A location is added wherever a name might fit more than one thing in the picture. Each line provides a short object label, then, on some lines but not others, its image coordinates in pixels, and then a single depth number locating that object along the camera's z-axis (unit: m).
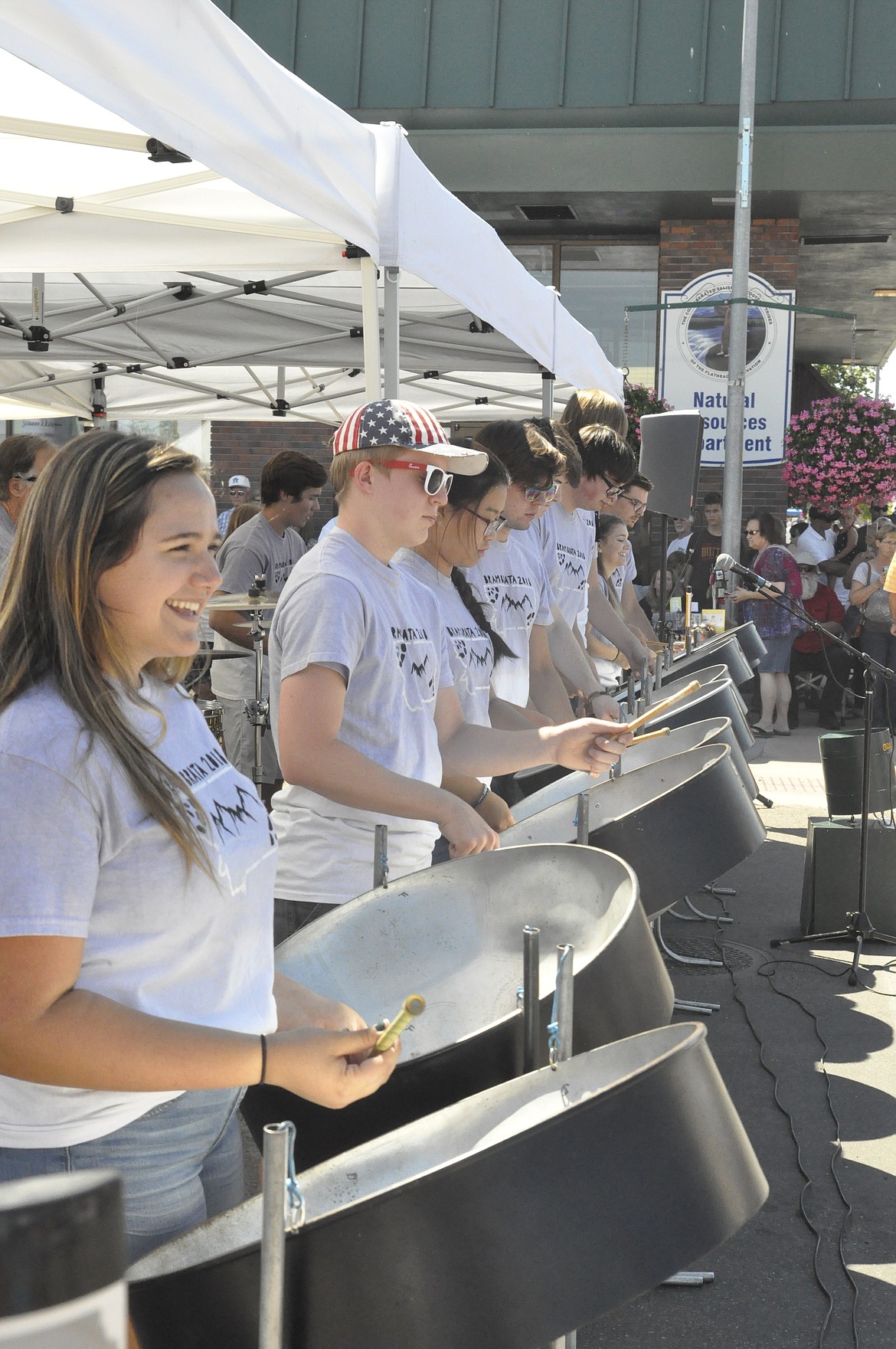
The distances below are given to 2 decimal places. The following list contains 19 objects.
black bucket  4.23
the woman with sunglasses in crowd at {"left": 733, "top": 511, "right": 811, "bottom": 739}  7.63
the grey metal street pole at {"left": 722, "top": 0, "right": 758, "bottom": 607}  7.52
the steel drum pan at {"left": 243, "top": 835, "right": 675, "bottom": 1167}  1.28
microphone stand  3.62
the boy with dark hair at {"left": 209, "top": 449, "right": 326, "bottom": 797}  4.49
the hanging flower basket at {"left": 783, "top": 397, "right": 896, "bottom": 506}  7.83
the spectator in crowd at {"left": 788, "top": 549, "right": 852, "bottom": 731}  7.98
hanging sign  8.01
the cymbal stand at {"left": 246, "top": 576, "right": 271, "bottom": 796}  4.26
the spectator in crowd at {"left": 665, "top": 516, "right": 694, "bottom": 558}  8.37
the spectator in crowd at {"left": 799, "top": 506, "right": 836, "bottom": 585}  8.43
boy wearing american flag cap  1.53
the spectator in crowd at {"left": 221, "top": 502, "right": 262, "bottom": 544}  5.70
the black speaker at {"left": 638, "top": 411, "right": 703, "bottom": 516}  6.02
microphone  3.87
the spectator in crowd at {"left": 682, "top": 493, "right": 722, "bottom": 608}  8.16
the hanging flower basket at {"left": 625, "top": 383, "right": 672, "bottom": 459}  7.84
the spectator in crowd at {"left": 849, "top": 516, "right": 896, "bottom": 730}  7.02
